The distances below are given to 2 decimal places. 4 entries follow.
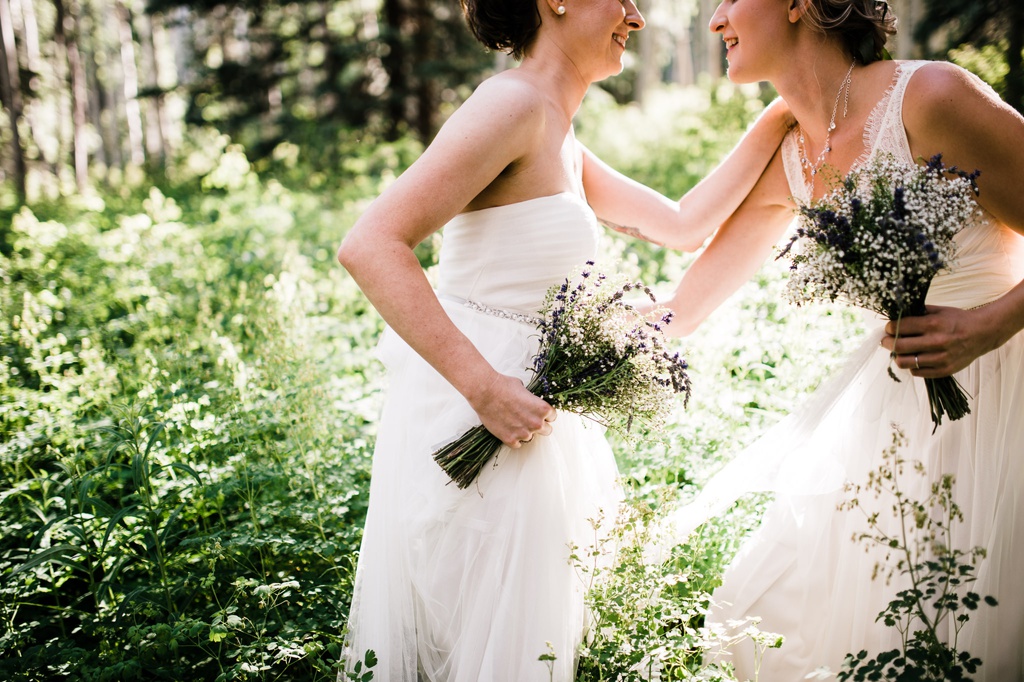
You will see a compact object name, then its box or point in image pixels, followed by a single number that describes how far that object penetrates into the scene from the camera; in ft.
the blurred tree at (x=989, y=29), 22.99
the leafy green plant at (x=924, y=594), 6.17
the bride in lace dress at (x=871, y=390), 7.30
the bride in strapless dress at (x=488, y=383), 6.93
